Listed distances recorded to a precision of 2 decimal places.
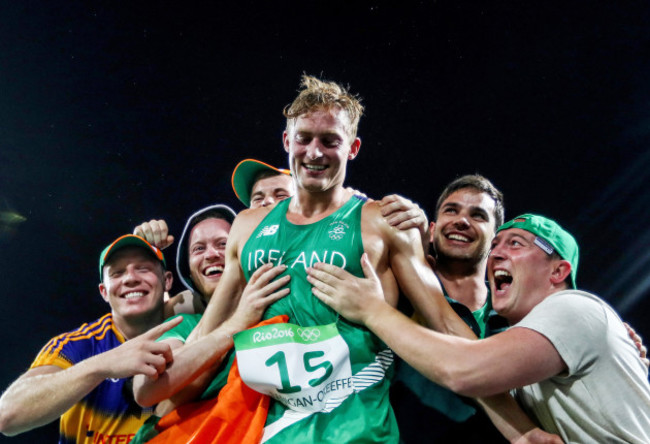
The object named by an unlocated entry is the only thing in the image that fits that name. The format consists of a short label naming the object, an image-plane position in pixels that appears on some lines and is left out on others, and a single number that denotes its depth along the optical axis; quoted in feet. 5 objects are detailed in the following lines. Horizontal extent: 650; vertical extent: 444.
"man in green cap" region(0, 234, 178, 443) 6.89
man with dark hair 6.90
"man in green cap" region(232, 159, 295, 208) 10.69
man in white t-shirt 5.63
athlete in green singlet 5.90
